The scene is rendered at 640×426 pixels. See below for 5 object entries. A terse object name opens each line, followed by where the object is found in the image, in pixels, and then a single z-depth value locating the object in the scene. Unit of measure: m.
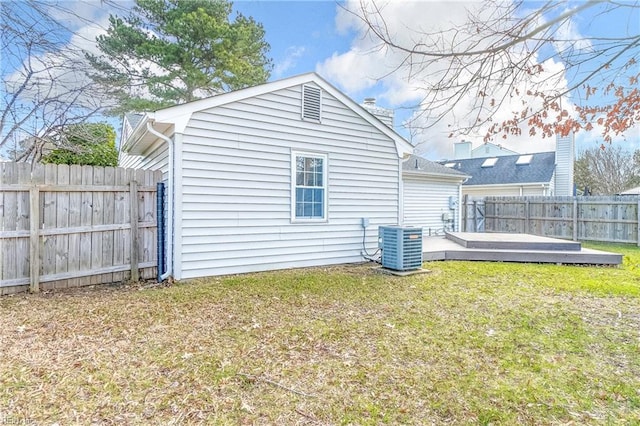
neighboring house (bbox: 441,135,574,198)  18.23
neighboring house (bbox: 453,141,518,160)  24.70
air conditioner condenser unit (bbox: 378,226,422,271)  6.59
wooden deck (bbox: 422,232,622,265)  7.82
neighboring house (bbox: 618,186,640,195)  15.68
